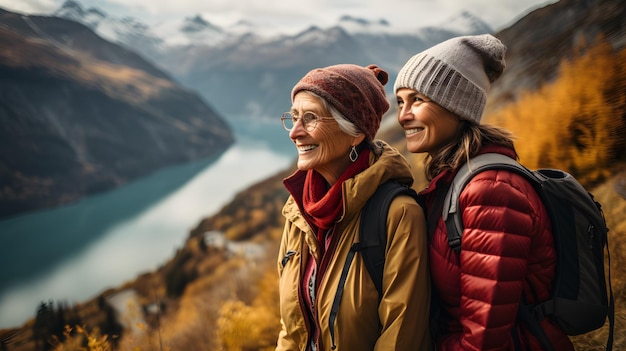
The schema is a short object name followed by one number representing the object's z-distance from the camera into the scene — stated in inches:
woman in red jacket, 53.6
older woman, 61.6
